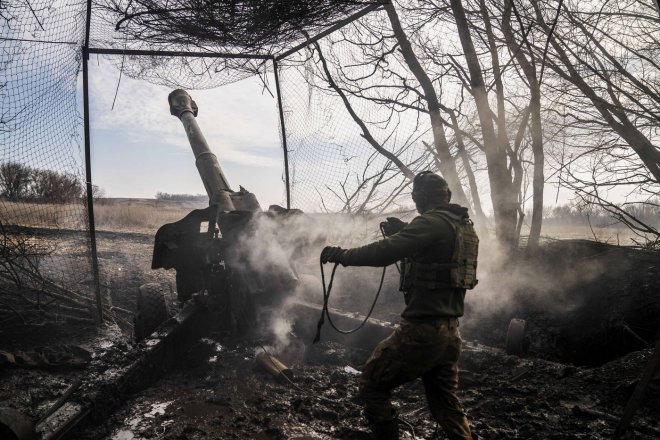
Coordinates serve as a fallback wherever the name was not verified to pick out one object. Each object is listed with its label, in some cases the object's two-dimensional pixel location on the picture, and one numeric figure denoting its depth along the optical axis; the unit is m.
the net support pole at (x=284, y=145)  8.03
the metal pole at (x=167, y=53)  5.34
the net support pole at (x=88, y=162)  5.19
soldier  2.76
